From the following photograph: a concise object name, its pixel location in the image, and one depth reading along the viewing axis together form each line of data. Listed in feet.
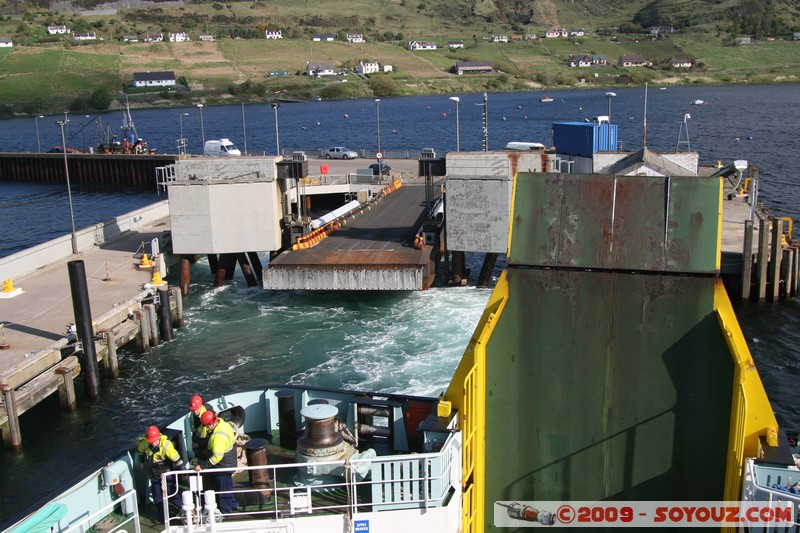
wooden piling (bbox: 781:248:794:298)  128.77
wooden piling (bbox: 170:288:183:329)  120.37
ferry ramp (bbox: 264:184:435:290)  116.88
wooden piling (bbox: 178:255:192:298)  139.13
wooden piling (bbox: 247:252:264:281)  145.59
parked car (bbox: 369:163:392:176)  208.96
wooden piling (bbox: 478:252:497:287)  135.85
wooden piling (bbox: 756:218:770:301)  123.24
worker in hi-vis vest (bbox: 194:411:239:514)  39.58
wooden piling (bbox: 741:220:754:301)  123.13
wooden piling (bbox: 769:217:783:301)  126.93
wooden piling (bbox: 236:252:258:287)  141.79
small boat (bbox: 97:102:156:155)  301.43
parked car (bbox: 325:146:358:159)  256.93
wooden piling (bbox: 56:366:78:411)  92.22
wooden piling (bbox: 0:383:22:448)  83.20
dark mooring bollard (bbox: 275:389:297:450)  50.14
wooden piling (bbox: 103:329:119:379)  101.50
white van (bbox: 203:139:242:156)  269.85
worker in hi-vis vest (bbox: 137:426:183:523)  41.06
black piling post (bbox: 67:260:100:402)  93.09
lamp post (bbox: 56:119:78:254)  142.51
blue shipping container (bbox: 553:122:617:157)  183.11
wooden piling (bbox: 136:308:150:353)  110.22
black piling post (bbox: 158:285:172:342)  114.01
